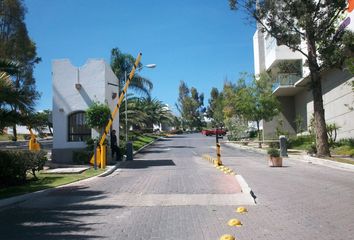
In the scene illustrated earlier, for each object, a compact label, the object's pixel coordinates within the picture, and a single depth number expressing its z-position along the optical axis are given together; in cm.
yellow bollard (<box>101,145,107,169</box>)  2021
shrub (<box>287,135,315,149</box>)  3382
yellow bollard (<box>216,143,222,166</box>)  2091
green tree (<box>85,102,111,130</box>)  2219
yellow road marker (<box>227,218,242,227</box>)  805
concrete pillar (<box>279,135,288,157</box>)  2725
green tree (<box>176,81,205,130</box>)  11112
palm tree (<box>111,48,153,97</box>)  4209
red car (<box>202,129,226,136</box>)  7231
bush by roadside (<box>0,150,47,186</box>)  1438
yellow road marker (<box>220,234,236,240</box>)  686
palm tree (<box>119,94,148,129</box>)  3688
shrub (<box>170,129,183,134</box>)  9303
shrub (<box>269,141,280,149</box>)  3500
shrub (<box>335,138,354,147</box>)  2742
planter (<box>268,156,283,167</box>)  2094
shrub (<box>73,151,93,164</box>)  2242
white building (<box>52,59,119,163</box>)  2367
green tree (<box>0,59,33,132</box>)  1267
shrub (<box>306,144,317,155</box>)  2539
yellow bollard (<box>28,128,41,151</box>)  2469
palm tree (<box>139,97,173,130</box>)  7012
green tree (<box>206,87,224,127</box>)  8475
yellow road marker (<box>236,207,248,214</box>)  935
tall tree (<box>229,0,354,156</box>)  2306
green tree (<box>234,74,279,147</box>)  3844
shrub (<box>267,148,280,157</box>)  2103
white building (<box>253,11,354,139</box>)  3134
